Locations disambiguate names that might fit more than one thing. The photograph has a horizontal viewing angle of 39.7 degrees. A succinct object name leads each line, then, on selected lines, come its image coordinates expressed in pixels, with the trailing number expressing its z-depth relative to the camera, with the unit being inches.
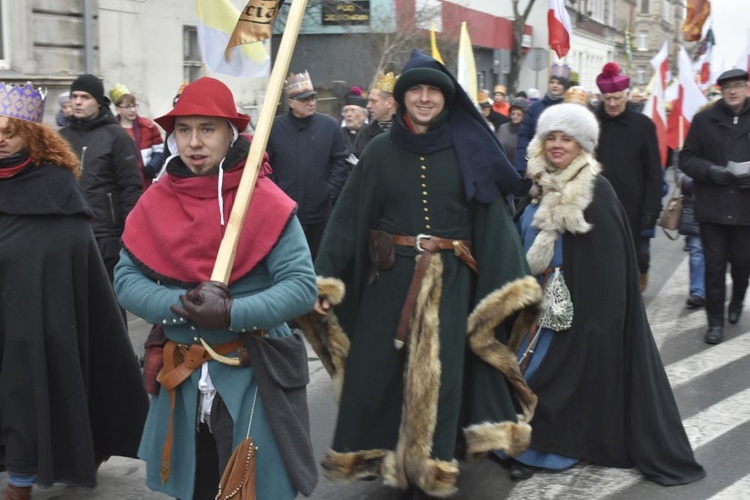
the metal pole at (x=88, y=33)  546.9
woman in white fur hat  203.2
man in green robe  178.9
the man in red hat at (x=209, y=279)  135.1
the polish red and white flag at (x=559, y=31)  411.8
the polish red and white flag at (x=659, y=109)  494.2
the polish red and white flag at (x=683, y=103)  495.2
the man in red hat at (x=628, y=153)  335.9
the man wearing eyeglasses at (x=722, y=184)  315.9
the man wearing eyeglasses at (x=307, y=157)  333.4
